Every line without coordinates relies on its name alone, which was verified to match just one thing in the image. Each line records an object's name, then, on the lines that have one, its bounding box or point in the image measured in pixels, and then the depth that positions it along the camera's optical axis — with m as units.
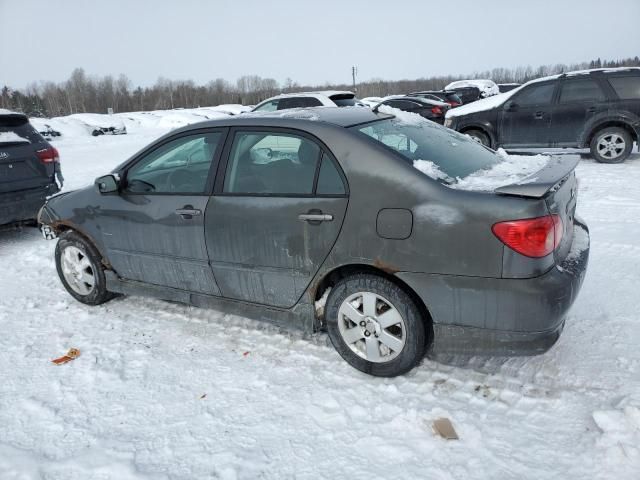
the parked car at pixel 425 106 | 15.20
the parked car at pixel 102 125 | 29.14
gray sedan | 2.51
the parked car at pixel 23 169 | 5.73
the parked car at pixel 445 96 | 20.94
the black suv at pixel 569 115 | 8.64
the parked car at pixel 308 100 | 10.63
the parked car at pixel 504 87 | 33.27
